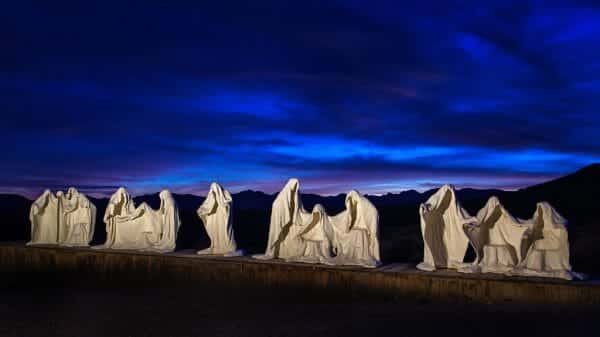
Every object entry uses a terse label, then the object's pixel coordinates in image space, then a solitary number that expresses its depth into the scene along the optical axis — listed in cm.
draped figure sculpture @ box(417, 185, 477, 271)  1240
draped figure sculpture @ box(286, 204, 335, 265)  1409
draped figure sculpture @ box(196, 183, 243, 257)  1544
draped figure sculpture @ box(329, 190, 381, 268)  1333
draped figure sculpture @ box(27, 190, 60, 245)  1995
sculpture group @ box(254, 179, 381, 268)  1341
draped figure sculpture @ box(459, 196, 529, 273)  1174
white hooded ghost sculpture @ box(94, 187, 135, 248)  1819
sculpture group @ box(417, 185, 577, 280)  1128
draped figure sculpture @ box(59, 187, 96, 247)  1905
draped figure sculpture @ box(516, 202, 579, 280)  1112
